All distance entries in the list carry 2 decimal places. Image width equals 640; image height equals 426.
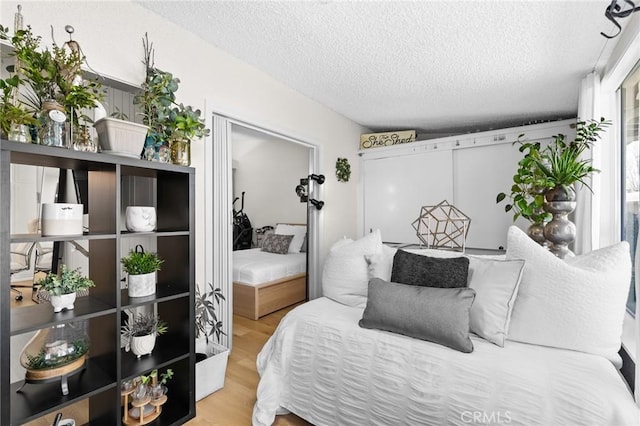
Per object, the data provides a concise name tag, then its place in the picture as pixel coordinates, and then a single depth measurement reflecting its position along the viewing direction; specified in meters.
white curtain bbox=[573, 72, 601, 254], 2.26
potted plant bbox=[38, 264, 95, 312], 1.24
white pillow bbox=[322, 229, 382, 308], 1.88
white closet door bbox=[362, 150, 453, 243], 3.85
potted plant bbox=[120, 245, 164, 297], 1.50
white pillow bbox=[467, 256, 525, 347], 1.38
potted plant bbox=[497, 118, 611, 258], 1.88
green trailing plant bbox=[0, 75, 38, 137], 1.08
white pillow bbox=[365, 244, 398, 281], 1.84
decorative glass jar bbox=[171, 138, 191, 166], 1.68
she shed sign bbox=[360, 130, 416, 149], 4.13
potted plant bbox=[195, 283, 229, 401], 1.86
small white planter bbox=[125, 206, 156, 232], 1.48
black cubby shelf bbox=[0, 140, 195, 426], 1.09
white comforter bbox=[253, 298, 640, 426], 1.04
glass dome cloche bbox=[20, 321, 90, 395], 1.22
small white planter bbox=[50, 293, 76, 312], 1.24
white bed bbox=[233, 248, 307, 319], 3.27
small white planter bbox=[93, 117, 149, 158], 1.35
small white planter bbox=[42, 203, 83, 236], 1.21
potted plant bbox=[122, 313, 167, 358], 1.52
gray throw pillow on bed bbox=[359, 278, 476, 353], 1.33
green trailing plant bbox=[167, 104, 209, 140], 1.67
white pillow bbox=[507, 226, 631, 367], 1.26
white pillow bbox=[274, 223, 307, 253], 4.17
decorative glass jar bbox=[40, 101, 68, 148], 1.18
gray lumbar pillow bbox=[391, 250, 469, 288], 1.58
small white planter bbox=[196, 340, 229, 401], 1.85
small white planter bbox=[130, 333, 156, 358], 1.52
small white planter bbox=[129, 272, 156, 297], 1.50
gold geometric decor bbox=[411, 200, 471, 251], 3.71
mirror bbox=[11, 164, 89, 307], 1.31
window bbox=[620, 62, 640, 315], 1.89
